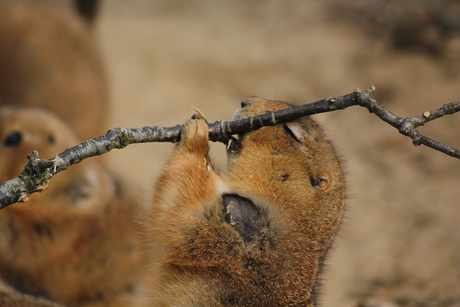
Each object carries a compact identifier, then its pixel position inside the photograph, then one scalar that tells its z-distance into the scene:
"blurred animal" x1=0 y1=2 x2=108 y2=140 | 12.34
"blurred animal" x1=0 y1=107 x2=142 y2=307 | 7.88
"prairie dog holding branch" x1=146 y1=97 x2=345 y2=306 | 4.15
